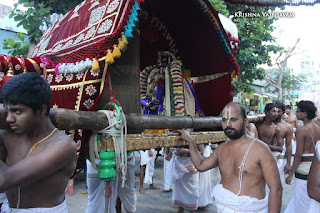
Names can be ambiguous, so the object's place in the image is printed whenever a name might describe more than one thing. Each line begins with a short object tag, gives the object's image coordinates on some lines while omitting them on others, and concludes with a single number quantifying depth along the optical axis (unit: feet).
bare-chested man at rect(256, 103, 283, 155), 16.56
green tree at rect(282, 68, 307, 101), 88.38
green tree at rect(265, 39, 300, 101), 77.08
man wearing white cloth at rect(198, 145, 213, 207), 16.52
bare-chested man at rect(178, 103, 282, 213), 6.93
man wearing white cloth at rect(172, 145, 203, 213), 14.76
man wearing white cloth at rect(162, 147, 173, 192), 17.58
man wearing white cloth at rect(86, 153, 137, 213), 11.09
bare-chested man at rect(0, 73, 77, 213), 4.21
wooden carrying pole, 6.54
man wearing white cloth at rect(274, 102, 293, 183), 17.09
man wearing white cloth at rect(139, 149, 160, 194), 19.67
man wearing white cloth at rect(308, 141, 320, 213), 6.05
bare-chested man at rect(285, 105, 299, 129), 30.59
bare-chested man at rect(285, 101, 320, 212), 11.86
